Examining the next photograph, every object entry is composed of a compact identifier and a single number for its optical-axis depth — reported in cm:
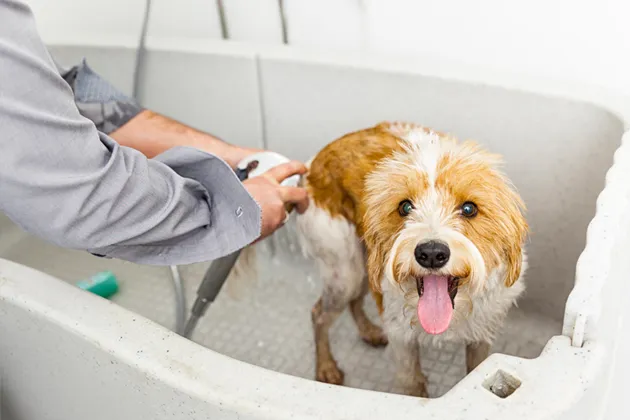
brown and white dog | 113
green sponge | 199
